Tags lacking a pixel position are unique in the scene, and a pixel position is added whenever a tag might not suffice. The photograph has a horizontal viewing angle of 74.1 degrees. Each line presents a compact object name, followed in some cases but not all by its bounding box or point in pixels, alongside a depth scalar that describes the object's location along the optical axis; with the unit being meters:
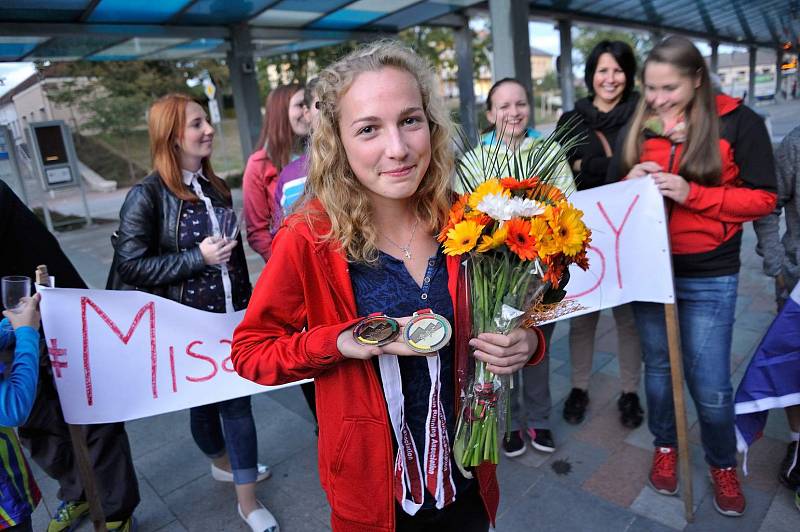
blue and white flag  2.35
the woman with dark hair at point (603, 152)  3.13
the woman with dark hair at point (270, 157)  3.25
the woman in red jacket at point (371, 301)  1.36
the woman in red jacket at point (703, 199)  2.28
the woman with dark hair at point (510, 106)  2.82
